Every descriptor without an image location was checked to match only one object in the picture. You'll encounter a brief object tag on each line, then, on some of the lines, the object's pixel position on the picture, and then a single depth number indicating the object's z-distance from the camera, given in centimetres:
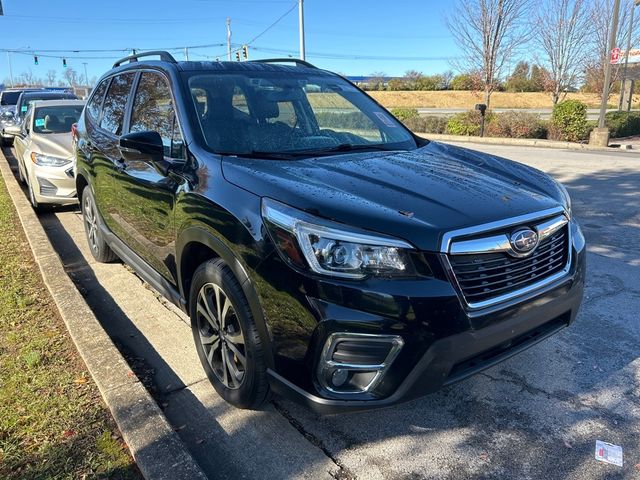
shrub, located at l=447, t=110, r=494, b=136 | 2072
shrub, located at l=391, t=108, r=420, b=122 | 2367
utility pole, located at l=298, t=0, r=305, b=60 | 2684
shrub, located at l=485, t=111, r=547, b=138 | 1903
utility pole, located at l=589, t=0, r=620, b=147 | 1578
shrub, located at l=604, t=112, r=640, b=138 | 1867
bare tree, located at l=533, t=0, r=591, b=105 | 2222
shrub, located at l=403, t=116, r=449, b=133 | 2256
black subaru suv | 214
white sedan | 719
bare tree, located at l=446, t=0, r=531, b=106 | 2155
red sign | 1558
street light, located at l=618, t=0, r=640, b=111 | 2320
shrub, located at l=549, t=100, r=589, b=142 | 1766
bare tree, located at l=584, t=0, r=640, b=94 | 2272
